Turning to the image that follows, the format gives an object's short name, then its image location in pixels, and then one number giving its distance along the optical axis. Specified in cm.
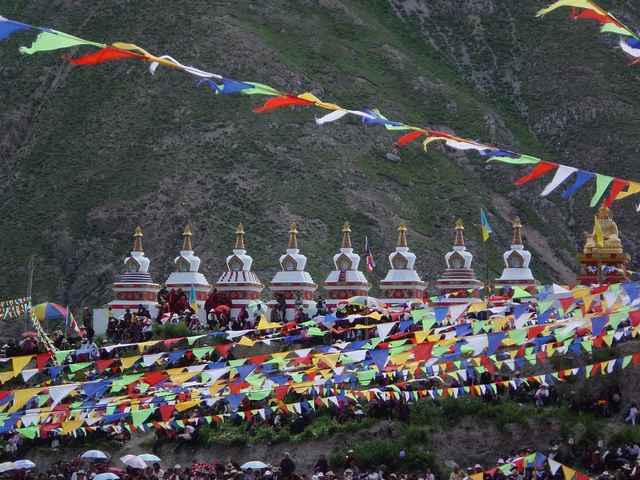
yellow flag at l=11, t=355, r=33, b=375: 4009
